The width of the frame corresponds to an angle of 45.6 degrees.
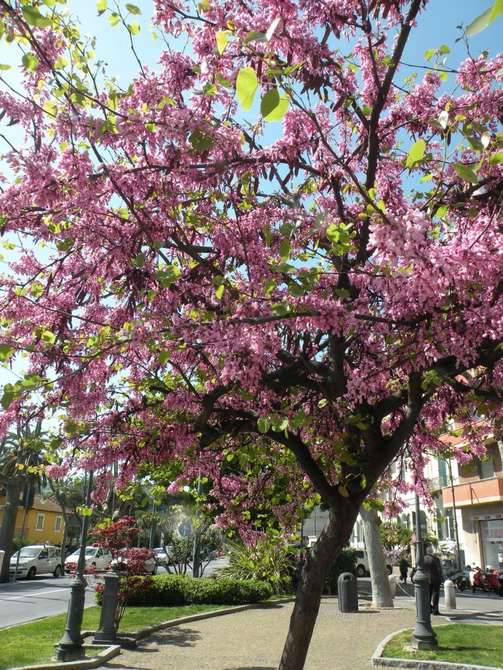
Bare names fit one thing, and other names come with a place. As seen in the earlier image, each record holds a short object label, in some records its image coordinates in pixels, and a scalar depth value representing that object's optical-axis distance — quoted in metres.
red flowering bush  13.64
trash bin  16.09
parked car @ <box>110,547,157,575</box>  13.74
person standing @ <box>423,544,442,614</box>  16.53
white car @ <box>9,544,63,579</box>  34.91
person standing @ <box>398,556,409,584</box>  29.95
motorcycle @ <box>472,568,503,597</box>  27.56
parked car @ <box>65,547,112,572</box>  34.09
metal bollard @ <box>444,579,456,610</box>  18.28
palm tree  31.89
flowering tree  4.71
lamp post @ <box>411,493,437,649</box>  10.52
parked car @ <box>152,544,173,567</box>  25.38
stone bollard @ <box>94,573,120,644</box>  11.45
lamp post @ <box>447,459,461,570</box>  37.06
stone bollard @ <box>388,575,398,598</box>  20.27
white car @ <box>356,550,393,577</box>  39.28
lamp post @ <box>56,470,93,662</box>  9.96
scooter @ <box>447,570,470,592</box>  30.17
